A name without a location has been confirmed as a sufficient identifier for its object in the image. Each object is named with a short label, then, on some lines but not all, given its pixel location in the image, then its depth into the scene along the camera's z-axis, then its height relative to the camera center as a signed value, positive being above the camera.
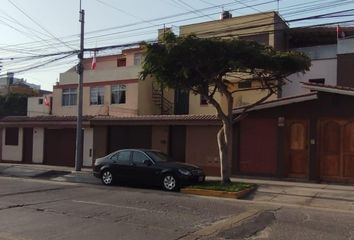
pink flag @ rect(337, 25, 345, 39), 36.56 +8.05
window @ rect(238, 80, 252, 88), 31.75 +3.71
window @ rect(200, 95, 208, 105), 37.16 +2.96
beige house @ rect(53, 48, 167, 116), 38.91 +3.76
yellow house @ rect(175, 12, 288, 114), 33.88 +7.39
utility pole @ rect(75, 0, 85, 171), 25.81 +1.95
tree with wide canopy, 17.58 +2.75
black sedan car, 18.52 -1.00
